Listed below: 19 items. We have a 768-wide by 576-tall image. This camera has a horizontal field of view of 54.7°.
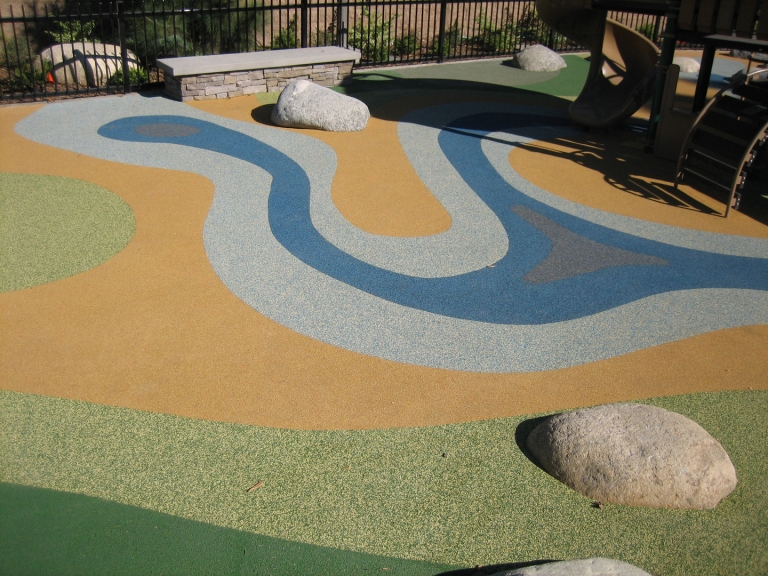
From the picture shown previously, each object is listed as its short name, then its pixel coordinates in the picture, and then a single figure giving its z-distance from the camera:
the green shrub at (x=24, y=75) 14.23
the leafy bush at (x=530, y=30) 20.48
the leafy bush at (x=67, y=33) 17.33
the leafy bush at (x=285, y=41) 16.75
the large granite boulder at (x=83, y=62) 14.06
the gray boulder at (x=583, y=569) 3.59
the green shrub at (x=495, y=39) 19.44
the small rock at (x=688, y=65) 18.39
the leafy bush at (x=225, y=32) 16.80
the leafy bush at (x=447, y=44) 18.50
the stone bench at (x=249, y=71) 13.31
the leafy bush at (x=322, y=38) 20.53
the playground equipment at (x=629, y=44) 10.46
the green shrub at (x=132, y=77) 13.98
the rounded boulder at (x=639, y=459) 4.63
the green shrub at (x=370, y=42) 17.39
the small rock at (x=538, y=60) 17.56
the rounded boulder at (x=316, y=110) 12.12
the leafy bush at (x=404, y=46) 17.86
